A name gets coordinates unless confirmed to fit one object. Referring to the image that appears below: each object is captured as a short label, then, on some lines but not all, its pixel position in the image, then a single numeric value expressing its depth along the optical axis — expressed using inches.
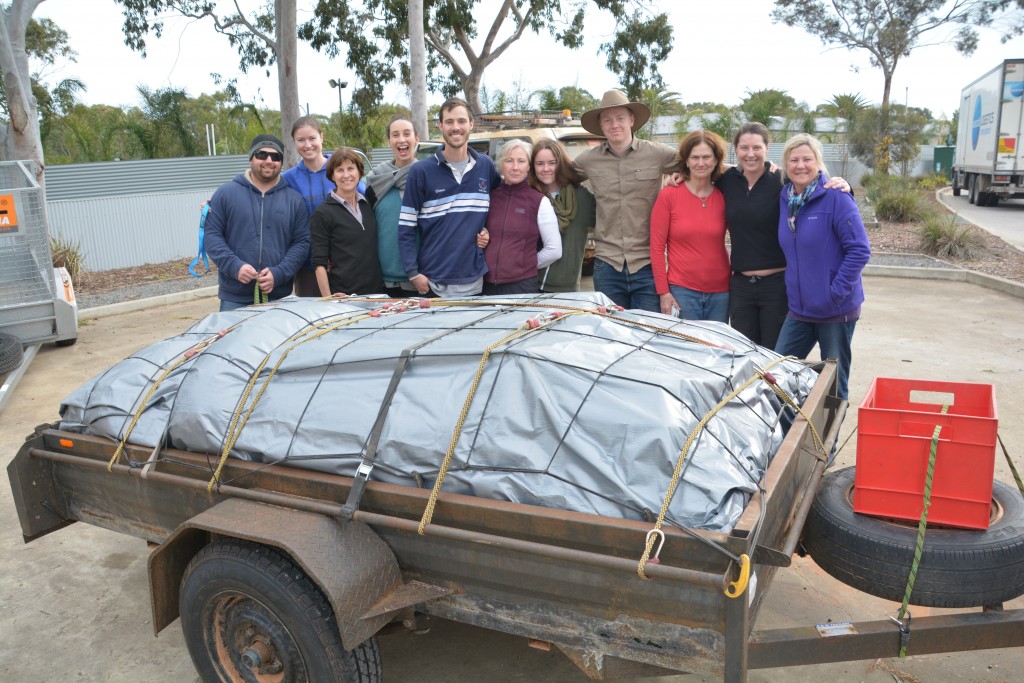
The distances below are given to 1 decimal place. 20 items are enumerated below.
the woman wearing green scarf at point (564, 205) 204.7
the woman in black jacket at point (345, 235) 203.0
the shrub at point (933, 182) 1074.7
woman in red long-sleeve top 192.7
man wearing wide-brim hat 204.4
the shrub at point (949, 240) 500.4
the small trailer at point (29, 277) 329.7
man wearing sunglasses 206.5
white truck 782.5
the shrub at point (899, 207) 646.5
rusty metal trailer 94.4
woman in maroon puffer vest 198.8
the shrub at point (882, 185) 732.7
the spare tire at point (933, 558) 106.2
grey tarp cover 105.0
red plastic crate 106.4
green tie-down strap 104.4
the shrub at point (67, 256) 493.0
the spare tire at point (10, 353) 287.1
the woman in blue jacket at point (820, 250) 175.0
